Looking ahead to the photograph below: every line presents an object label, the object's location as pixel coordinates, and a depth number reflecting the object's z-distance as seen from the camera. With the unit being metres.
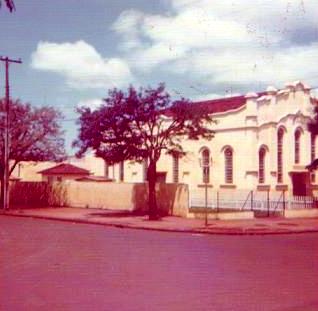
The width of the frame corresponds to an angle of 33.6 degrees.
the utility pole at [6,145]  33.59
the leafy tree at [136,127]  26.00
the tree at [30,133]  36.81
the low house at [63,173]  53.72
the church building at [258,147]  39.31
